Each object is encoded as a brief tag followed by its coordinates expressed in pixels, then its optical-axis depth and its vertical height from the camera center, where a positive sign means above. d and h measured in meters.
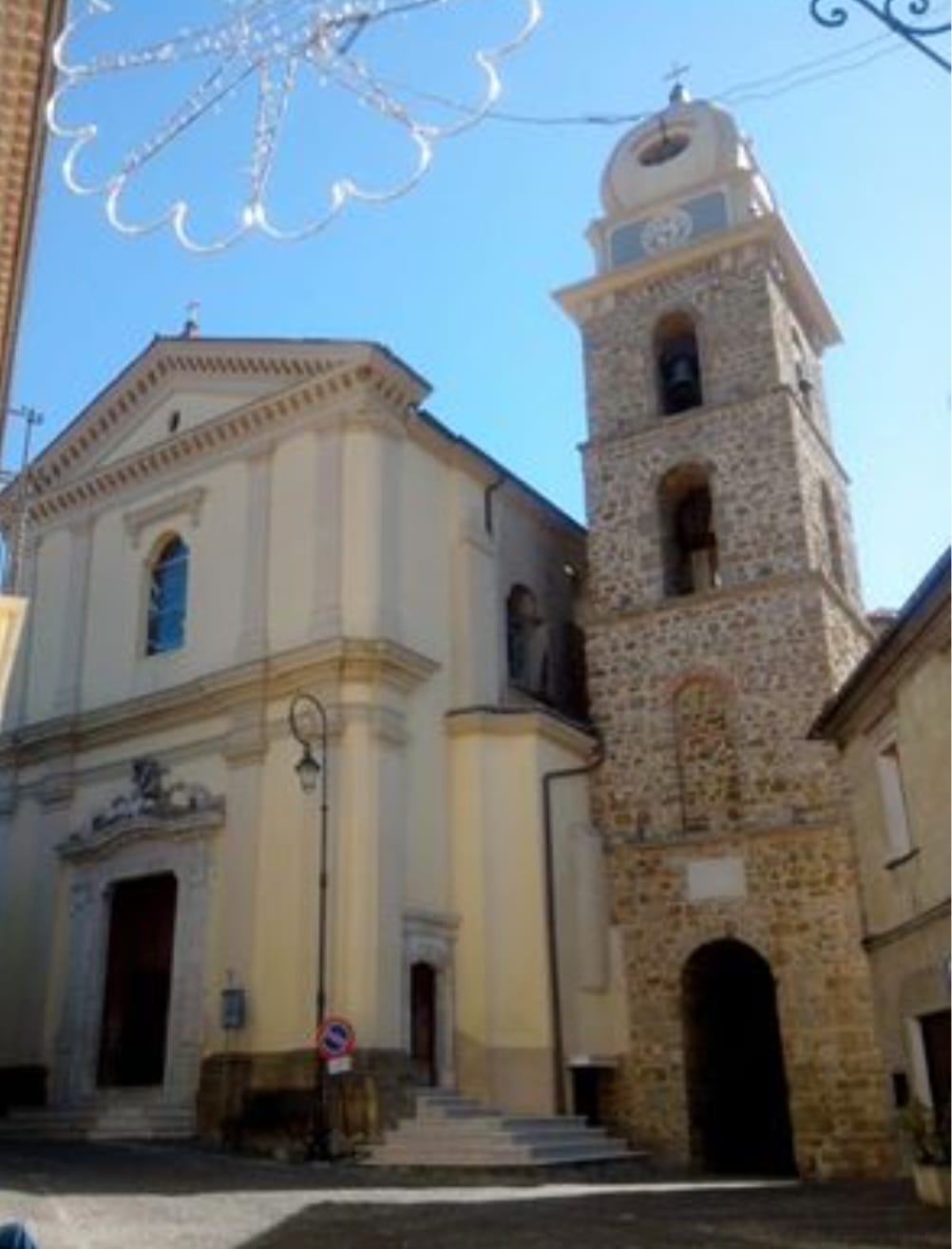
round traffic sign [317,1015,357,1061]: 15.23 +1.08
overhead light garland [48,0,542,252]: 5.70 +4.53
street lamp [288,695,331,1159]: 15.97 +4.02
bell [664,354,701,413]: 23.61 +12.51
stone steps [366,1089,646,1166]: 15.12 -0.07
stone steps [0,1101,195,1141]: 17.47 +0.24
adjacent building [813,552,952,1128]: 12.55 +3.02
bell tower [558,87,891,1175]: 18.45 +6.90
